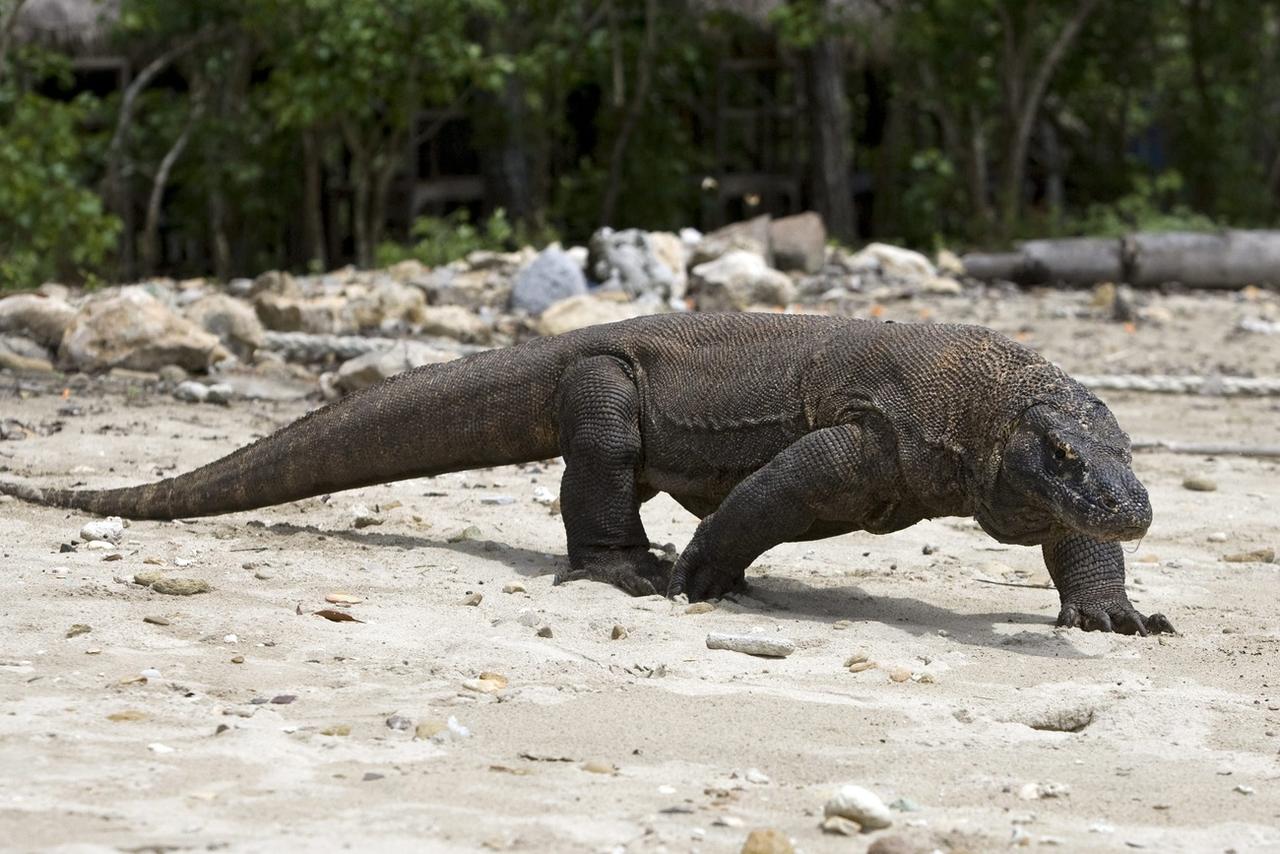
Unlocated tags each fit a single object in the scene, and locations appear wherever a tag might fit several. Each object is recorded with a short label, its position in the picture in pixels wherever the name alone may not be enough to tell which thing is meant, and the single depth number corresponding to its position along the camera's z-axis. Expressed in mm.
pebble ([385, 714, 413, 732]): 7738
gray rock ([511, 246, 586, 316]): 24750
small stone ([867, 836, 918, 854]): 6441
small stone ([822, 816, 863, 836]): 6719
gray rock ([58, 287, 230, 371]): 18812
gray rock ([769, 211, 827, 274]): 30750
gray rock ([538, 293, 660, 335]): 21906
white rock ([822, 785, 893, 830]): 6750
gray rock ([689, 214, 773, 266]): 28406
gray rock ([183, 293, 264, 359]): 20469
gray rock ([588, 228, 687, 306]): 25750
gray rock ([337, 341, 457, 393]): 17719
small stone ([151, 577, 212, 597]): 9891
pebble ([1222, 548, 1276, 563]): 12742
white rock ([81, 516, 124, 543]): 11227
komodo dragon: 10008
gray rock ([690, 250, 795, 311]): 26000
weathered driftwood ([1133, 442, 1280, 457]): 17156
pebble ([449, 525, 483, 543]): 12422
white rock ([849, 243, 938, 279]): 30625
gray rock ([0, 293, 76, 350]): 19578
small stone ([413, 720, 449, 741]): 7656
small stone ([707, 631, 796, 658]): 9531
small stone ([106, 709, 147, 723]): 7535
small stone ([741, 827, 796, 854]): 6328
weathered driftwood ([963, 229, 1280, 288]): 31469
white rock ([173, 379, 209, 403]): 17797
